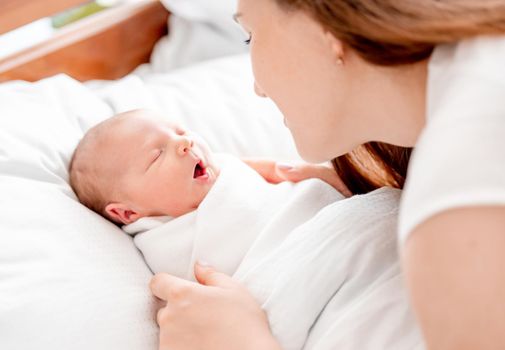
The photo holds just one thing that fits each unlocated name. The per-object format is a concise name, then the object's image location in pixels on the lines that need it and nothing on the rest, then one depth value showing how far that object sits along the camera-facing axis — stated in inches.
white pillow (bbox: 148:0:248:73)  77.1
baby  52.4
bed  44.9
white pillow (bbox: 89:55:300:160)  64.1
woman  29.5
